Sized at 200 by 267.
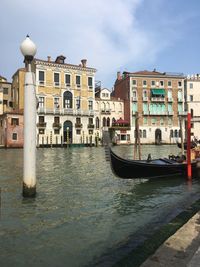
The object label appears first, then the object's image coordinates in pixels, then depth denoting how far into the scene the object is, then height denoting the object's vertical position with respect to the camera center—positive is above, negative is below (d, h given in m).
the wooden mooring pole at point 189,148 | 6.21 -0.30
